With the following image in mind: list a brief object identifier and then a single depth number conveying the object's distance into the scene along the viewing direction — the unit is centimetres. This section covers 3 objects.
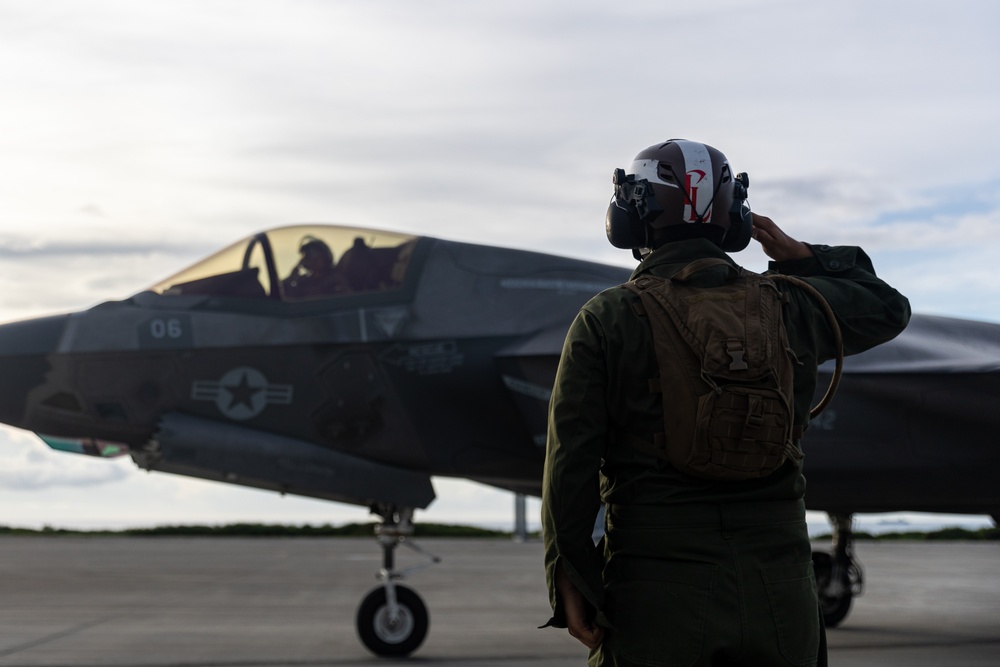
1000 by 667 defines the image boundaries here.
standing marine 261
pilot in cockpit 766
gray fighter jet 732
